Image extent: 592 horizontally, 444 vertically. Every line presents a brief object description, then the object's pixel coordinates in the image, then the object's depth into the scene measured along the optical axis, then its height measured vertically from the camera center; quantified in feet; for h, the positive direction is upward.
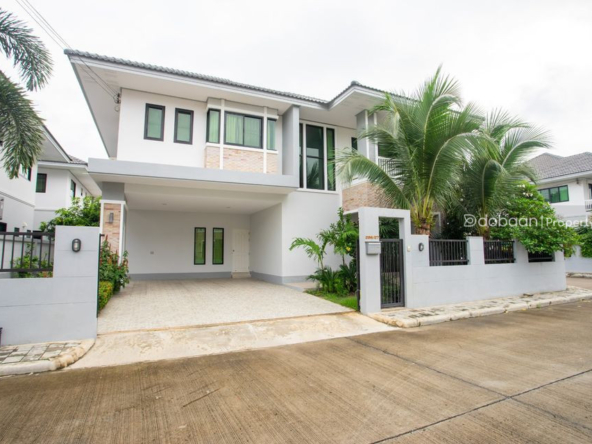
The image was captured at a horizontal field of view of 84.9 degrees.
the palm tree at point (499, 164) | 32.14 +8.32
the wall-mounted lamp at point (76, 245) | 17.43 +0.20
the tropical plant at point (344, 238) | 31.24 +0.95
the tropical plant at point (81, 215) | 36.17 +3.97
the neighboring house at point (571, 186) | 64.75 +12.84
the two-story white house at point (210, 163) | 32.68 +9.70
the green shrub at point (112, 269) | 29.22 -1.89
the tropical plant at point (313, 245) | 32.77 +0.24
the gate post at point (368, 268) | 24.64 -1.61
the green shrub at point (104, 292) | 24.16 -3.45
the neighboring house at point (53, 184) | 59.00 +12.14
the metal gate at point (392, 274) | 25.94 -2.17
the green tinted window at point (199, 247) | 48.39 +0.13
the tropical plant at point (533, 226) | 31.86 +1.99
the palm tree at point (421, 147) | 26.48 +8.41
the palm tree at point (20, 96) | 22.12 +10.47
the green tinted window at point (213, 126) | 36.14 +13.68
